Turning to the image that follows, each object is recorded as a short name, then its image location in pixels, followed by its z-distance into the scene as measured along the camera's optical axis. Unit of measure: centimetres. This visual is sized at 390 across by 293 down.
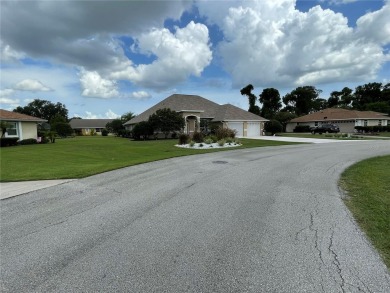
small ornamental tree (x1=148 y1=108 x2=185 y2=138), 3272
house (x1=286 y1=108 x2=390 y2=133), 4738
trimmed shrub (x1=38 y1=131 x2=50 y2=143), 2988
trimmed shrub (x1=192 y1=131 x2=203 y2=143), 2219
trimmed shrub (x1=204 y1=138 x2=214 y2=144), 2163
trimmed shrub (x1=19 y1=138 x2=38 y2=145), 2744
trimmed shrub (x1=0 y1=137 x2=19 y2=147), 2519
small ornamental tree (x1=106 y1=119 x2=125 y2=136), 5803
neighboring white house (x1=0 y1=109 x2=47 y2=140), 2720
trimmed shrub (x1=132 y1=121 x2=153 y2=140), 3350
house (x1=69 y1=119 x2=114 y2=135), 7969
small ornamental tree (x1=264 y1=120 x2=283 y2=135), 4531
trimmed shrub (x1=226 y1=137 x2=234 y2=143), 2244
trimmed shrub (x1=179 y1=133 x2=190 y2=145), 2262
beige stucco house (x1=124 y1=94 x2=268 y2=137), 3691
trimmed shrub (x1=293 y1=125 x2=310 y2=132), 5214
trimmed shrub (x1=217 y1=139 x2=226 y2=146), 2114
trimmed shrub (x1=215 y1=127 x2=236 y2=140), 2317
